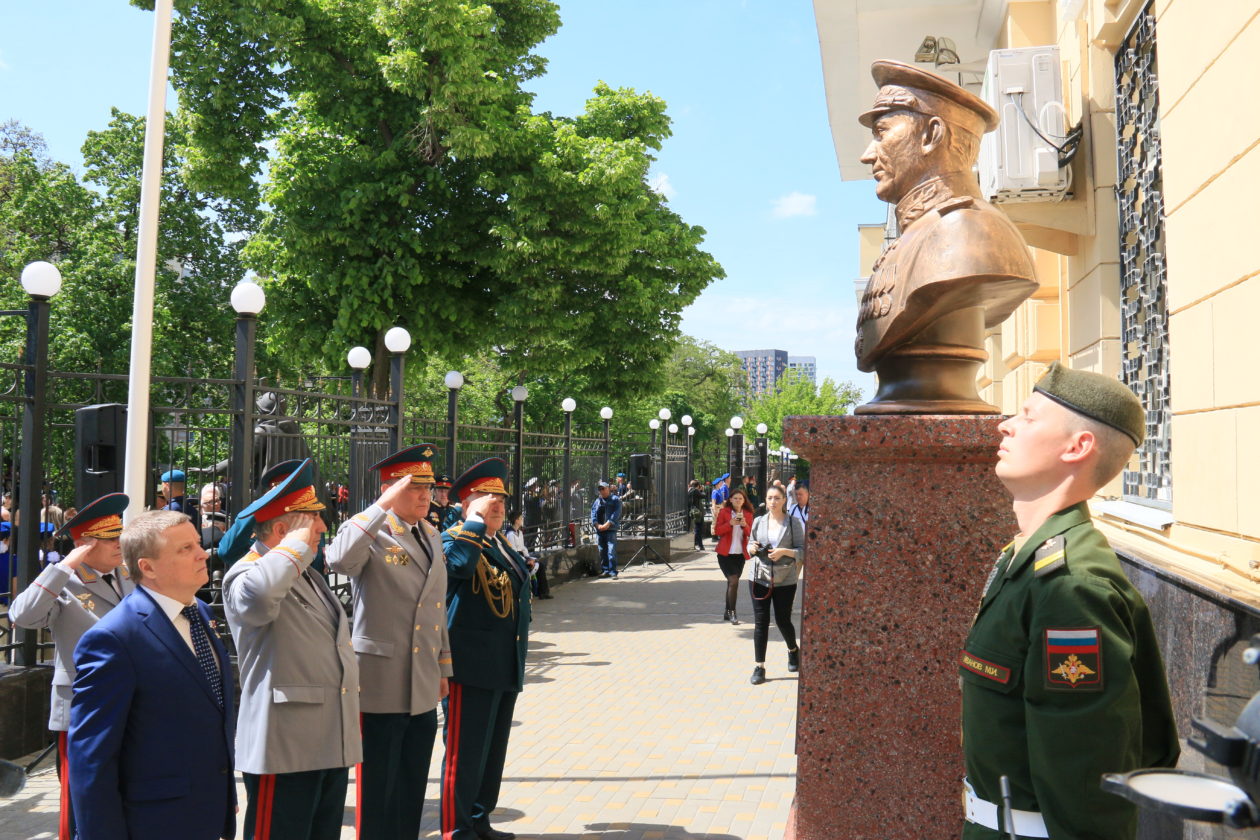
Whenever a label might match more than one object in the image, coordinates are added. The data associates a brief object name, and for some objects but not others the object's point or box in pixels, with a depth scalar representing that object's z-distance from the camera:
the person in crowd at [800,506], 10.13
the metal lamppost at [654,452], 20.72
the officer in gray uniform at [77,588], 4.82
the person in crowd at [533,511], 14.98
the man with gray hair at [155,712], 2.80
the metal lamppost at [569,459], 16.59
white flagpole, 5.92
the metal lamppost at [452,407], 12.41
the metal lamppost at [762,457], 25.08
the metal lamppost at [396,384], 10.13
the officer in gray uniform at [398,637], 4.21
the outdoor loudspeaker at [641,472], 19.31
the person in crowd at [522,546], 11.14
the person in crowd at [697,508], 23.44
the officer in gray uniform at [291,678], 3.46
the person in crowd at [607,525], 17.30
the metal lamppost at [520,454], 14.42
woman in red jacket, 11.48
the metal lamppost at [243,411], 7.82
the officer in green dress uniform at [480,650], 4.67
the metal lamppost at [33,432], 6.77
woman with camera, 8.81
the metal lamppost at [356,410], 9.89
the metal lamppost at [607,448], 18.35
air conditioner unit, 6.28
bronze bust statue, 3.20
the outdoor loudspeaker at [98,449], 6.12
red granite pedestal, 3.03
